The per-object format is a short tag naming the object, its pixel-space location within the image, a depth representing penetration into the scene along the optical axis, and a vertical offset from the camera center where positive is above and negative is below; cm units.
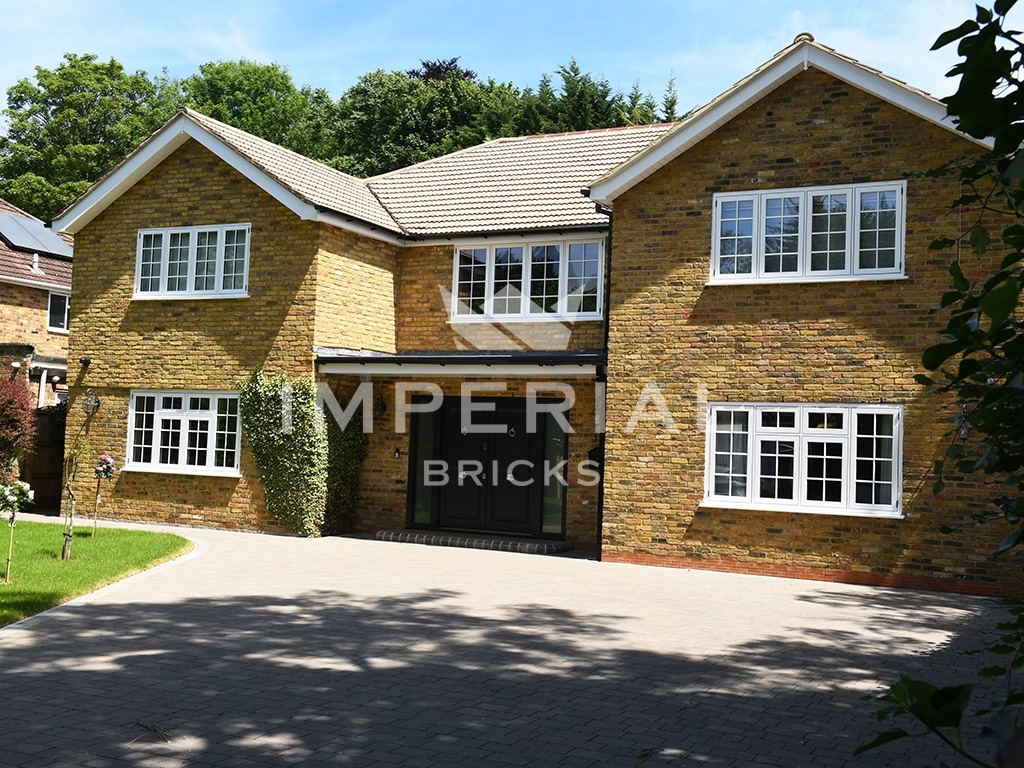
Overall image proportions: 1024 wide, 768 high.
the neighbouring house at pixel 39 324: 2061 +242
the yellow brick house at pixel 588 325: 1373 +187
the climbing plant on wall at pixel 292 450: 1730 -31
